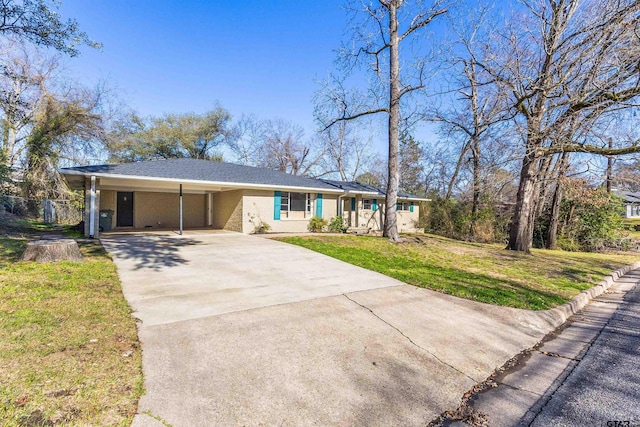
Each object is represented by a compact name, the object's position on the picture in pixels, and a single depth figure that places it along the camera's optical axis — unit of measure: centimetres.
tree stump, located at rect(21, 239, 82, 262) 587
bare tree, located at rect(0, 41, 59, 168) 1350
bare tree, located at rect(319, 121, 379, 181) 3080
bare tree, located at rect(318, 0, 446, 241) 1230
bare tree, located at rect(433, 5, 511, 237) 1038
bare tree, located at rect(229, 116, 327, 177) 3105
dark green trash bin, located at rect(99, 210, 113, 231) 1288
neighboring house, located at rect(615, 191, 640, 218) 4057
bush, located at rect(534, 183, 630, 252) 1463
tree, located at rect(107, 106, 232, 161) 2539
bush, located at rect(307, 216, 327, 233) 1509
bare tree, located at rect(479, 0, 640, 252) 601
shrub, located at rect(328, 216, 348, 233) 1561
